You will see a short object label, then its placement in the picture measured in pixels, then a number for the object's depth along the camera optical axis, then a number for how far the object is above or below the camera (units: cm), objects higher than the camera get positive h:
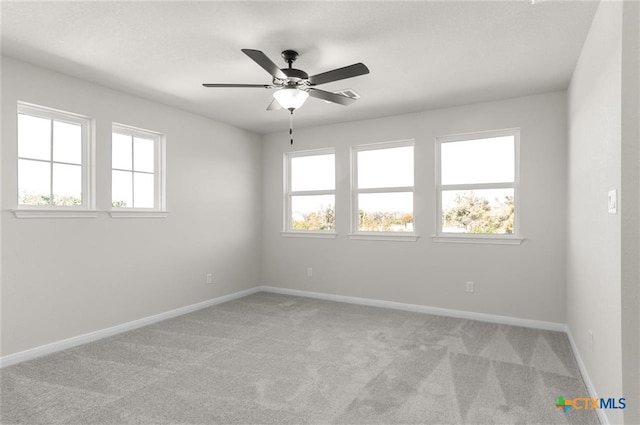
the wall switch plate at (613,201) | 187 +6
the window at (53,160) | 322 +50
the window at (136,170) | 397 +49
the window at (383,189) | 487 +33
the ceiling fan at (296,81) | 246 +97
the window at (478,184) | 424 +35
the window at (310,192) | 547 +32
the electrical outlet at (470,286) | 434 -87
